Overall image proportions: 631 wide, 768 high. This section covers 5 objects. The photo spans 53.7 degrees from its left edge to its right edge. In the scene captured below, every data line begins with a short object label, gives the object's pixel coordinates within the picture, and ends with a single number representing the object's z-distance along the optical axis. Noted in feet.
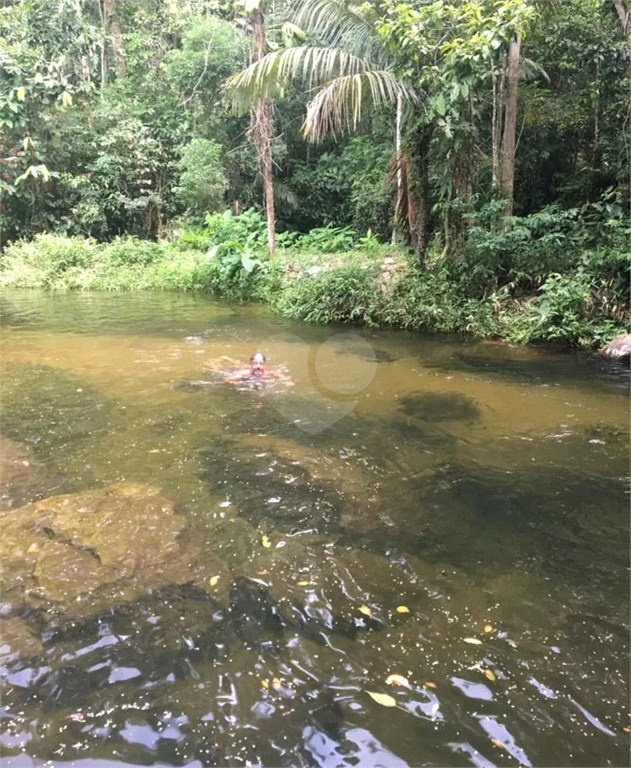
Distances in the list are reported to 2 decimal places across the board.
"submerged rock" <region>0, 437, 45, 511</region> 14.76
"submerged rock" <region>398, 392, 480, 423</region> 20.70
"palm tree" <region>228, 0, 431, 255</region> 33.06
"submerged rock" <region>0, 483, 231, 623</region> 11.12
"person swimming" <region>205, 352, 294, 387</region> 25.13
